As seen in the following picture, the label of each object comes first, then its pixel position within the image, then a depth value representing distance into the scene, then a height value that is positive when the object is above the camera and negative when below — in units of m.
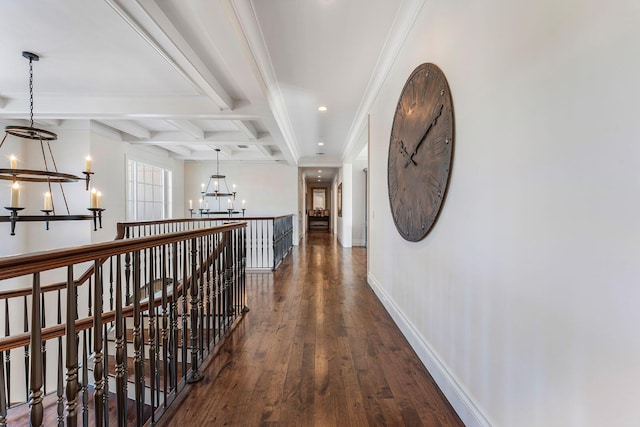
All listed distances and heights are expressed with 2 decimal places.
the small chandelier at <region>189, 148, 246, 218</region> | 8.76 +0.70
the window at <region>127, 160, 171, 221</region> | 6.50 +0.51
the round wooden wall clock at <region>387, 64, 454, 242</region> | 1.72 +0.43
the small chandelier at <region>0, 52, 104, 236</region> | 2.28 +0.30
